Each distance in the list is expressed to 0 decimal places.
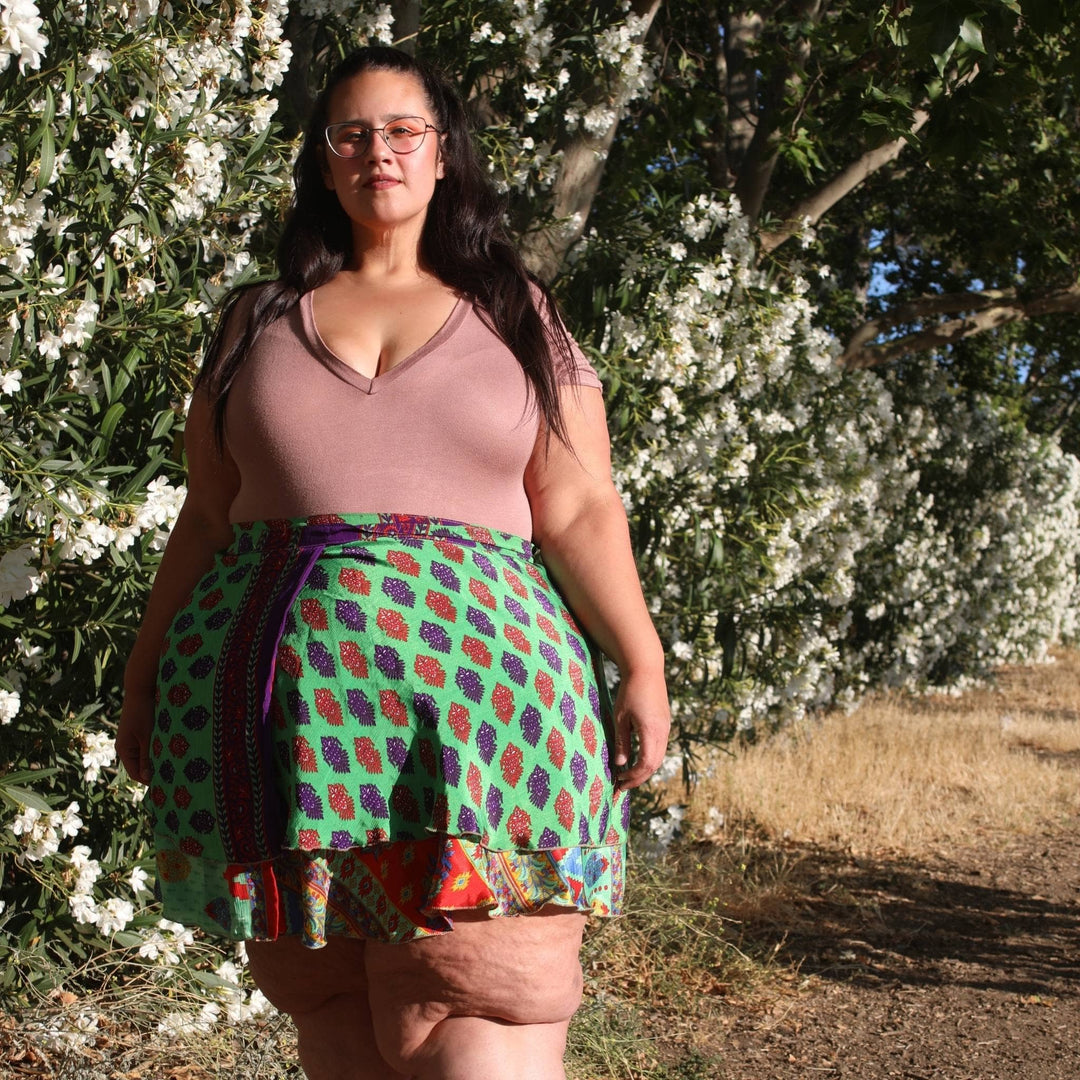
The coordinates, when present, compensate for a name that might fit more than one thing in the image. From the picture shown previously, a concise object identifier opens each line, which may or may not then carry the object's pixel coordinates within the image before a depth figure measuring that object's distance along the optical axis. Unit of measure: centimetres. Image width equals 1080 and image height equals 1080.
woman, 163
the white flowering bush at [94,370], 260
